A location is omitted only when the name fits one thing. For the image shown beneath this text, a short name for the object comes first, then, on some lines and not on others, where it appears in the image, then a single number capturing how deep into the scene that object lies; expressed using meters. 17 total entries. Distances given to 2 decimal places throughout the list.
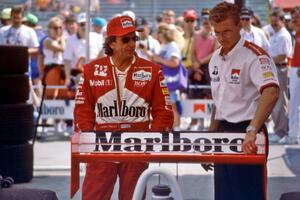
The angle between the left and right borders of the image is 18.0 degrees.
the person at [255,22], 15.62
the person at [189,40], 16.53
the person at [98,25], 17.04
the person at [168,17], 18.43
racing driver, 6.13
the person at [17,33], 15.27
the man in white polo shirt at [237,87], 5.71
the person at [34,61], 17.02
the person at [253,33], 13.52
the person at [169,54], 15.48
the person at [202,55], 16.00
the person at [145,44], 15.23
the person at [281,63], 14.59
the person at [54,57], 16.58
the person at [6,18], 16.34
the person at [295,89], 13.46
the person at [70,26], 16.92
